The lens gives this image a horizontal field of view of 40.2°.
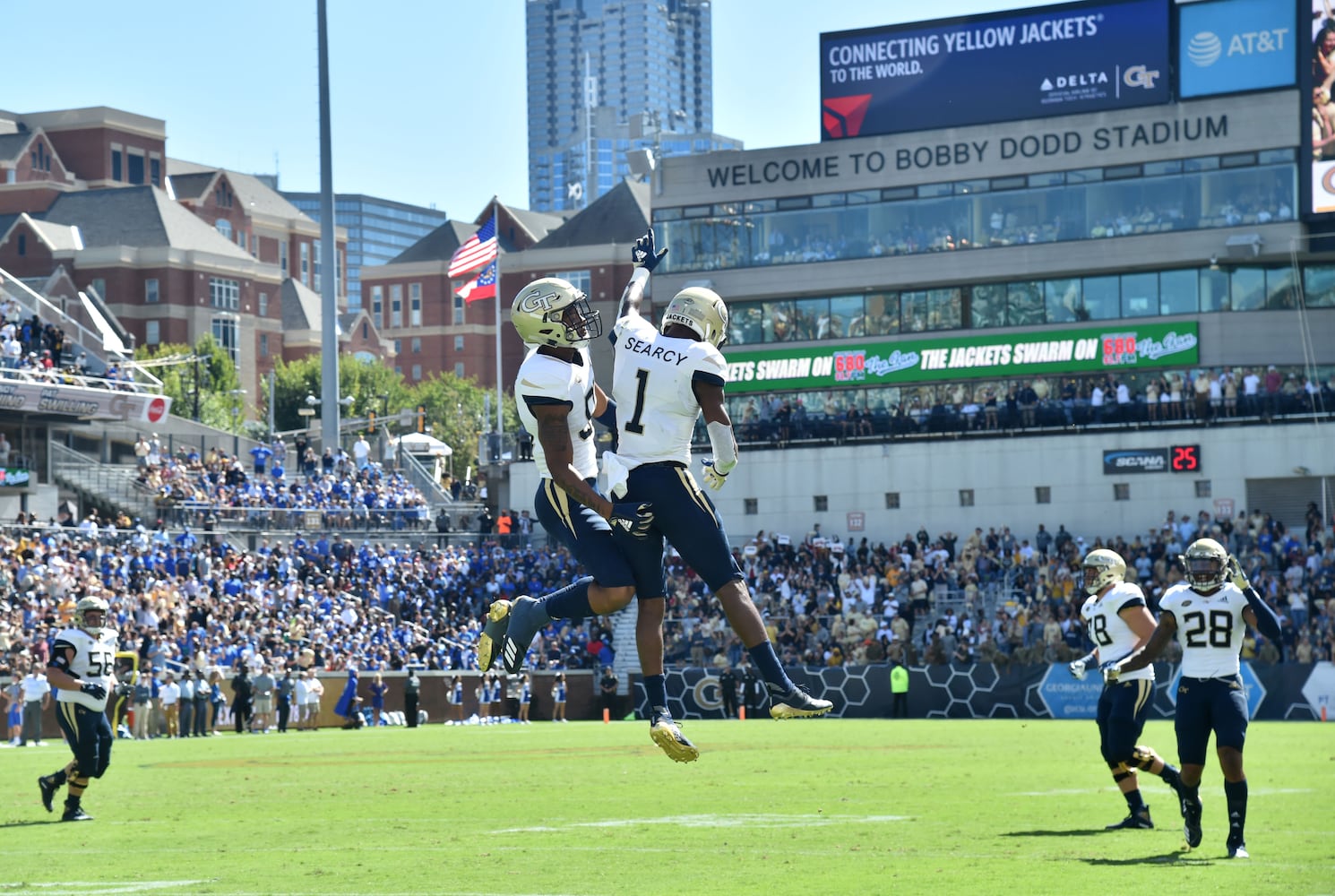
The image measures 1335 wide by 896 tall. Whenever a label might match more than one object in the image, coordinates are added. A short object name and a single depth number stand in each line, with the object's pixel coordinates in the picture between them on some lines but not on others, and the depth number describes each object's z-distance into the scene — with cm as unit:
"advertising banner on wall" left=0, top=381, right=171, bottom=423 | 5322
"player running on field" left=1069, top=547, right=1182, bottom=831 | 1970
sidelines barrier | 4506
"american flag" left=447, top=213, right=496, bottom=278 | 4666
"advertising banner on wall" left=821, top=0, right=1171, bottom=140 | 6128
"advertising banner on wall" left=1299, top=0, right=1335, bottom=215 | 5462
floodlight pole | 5498
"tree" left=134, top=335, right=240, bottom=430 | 10500
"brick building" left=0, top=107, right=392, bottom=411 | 11506
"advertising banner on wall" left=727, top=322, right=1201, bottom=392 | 5966
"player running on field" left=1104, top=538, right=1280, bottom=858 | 1739
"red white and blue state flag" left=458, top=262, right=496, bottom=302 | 4884
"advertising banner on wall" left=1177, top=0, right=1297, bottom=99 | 5866
